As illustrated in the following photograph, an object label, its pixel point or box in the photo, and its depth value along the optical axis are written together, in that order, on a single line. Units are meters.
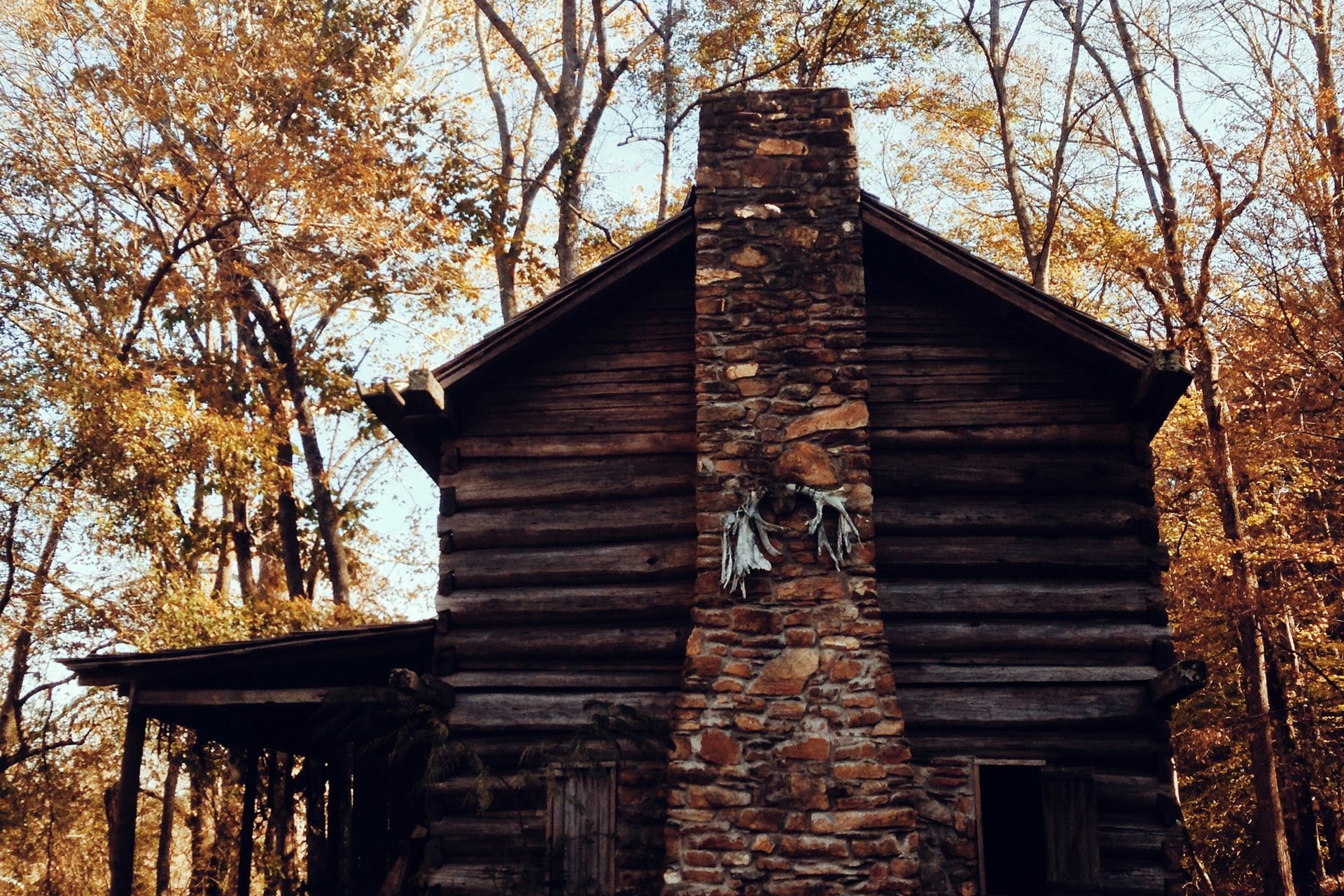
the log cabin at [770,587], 8.52
